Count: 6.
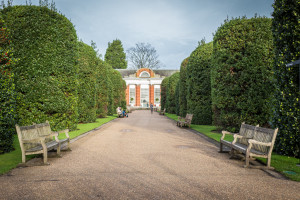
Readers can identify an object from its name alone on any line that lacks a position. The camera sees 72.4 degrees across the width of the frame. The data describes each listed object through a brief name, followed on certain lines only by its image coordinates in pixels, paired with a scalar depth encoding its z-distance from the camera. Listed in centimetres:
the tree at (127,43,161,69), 6299
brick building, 4925
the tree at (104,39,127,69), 6481
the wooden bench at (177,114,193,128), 1254
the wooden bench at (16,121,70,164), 506
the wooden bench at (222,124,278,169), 495
